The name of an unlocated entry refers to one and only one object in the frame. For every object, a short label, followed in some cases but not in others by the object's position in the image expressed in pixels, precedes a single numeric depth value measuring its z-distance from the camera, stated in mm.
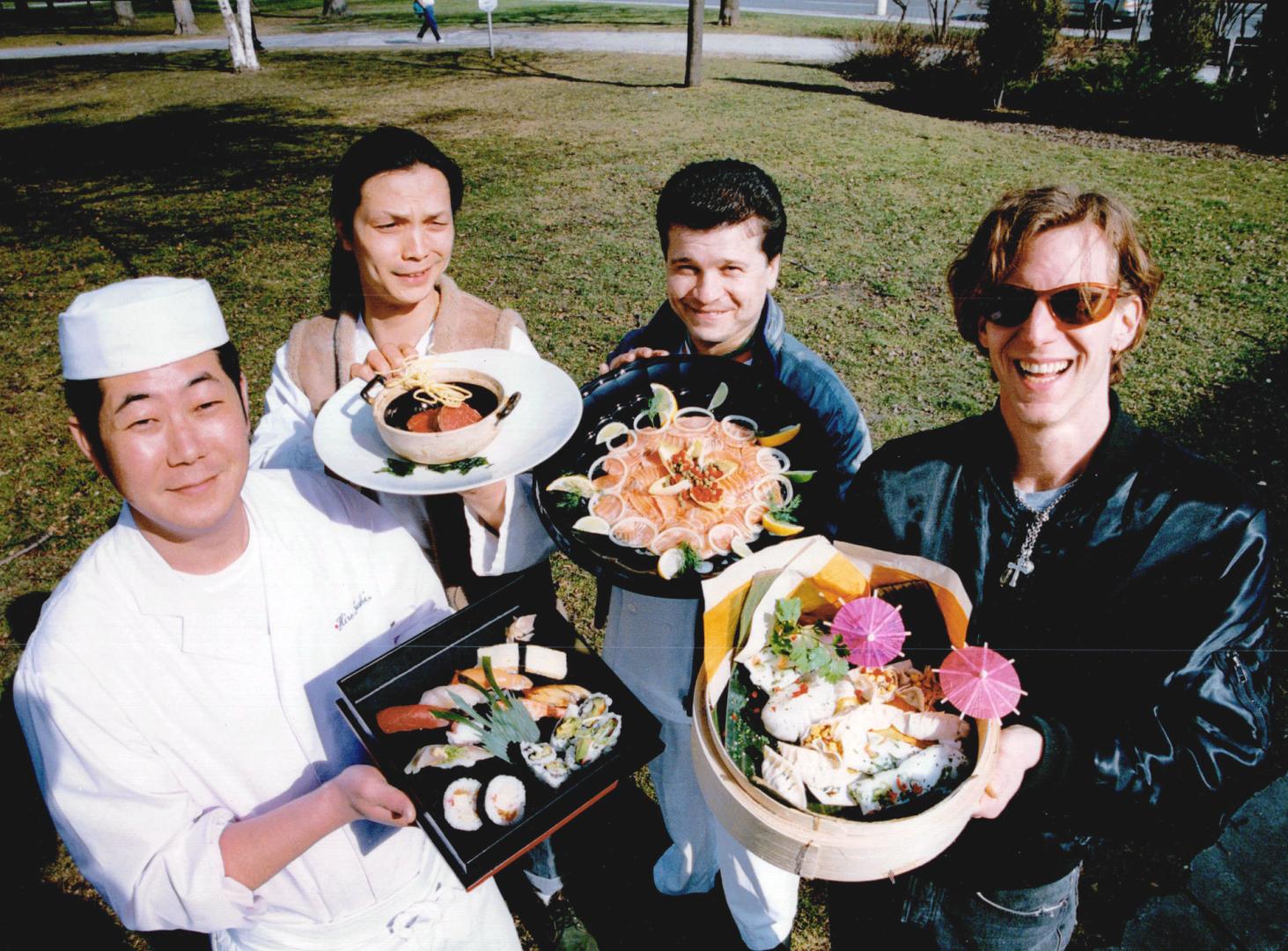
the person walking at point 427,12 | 26172
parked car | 22922
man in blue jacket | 2773
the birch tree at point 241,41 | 21078
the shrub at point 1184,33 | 15289
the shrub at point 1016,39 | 16078
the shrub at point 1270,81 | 12969
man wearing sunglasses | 1859
